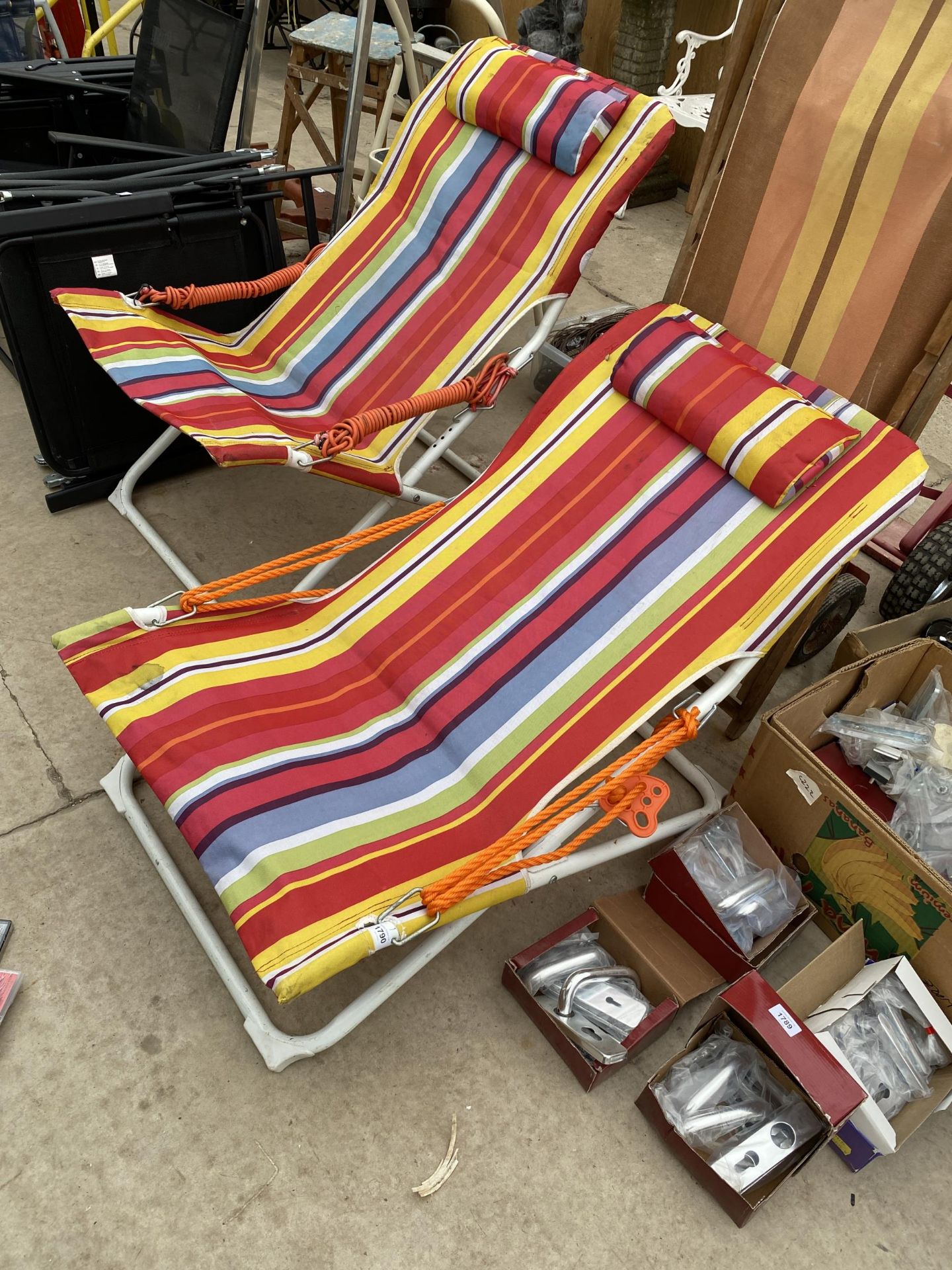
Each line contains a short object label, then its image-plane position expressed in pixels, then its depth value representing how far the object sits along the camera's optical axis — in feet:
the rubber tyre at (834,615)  8.02
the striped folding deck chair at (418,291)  7.29
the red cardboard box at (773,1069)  4.93
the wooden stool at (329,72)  12.16
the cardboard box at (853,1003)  5.17
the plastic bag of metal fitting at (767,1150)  5.00
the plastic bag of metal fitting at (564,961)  5.78
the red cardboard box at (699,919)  5.87
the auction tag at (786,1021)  5.18
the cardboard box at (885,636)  7.35
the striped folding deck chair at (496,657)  4.91
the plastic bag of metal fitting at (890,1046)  5.43
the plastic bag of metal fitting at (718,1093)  5.23
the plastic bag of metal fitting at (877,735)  6.86
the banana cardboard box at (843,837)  5.68
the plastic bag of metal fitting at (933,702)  7.07
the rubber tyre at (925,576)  8.20
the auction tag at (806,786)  6.15
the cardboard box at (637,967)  5.47
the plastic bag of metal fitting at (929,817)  6.27
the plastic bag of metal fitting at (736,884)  6.02
